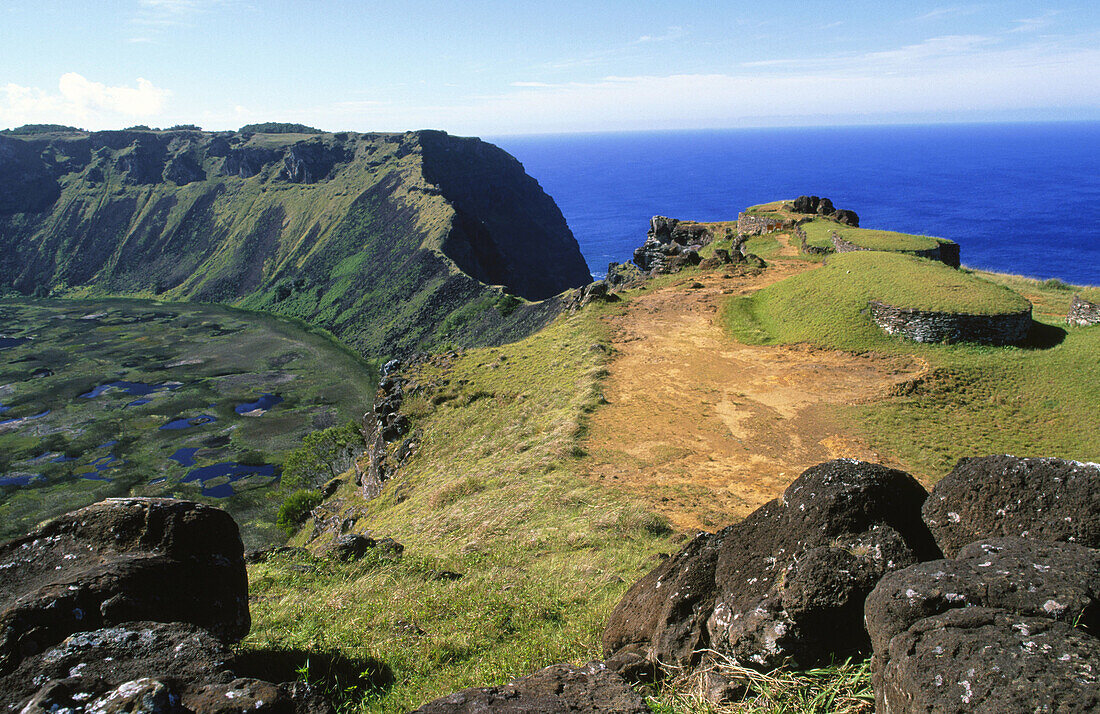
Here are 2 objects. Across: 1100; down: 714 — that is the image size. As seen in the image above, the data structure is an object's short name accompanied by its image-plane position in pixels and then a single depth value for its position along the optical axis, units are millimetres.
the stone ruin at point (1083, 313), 27219
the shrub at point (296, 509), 51000
